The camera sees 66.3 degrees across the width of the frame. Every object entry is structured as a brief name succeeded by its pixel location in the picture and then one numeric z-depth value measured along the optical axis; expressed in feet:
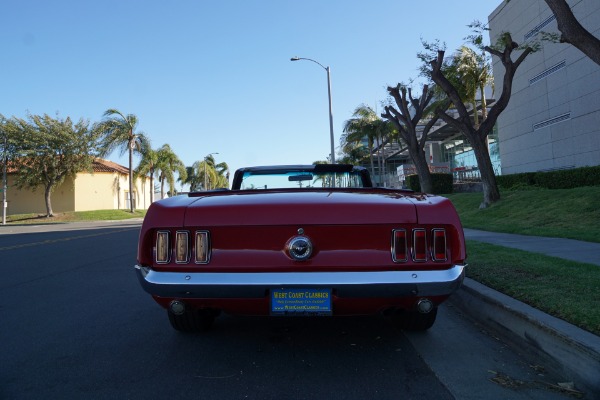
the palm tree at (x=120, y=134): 132.05
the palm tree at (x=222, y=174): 288.41
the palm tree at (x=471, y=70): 97.19
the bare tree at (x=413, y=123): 77.05
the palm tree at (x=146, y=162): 142.29
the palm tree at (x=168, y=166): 160.76
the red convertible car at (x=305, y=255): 10.07
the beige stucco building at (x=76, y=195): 137.08
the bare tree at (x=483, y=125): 55.62
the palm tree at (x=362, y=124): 145.84
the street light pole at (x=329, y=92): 80.84
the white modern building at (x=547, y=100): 68.59
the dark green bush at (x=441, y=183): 93.61
